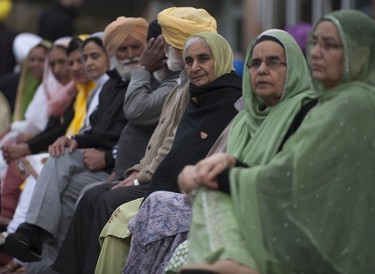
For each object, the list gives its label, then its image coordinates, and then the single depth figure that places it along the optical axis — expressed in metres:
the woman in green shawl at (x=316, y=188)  9.16
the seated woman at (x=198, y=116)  11.98
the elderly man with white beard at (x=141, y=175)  12.97
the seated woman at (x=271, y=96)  9.97
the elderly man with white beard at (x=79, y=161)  14.95
